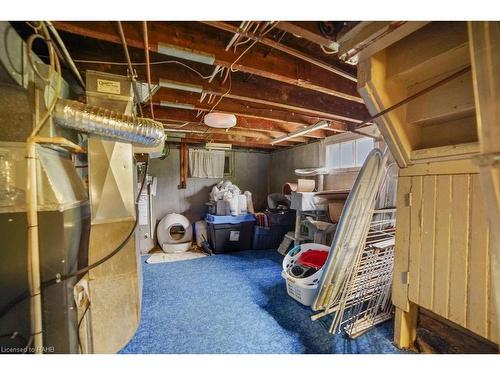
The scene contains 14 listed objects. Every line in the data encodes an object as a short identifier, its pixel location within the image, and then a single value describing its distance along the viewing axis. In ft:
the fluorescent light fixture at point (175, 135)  11.73
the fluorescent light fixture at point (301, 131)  8.42
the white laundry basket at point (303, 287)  6.58
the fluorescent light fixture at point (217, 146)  14.43
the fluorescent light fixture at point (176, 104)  6.97
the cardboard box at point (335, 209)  9.65
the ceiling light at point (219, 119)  7.20
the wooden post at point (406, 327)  4.91
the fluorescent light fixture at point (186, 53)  4.08
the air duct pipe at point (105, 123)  3.90
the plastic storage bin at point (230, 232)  12.47
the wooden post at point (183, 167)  14.60
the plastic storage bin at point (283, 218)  13.19
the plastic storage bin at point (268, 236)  13.10
